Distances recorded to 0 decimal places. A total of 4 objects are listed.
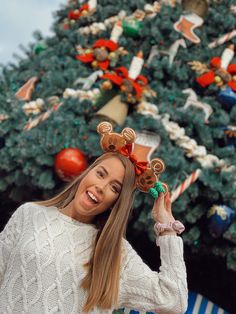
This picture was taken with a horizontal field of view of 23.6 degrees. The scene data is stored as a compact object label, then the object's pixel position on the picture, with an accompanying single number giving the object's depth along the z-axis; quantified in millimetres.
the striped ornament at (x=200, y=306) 4332
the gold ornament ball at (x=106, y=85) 4355
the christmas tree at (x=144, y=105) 3953
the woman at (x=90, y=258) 1819
